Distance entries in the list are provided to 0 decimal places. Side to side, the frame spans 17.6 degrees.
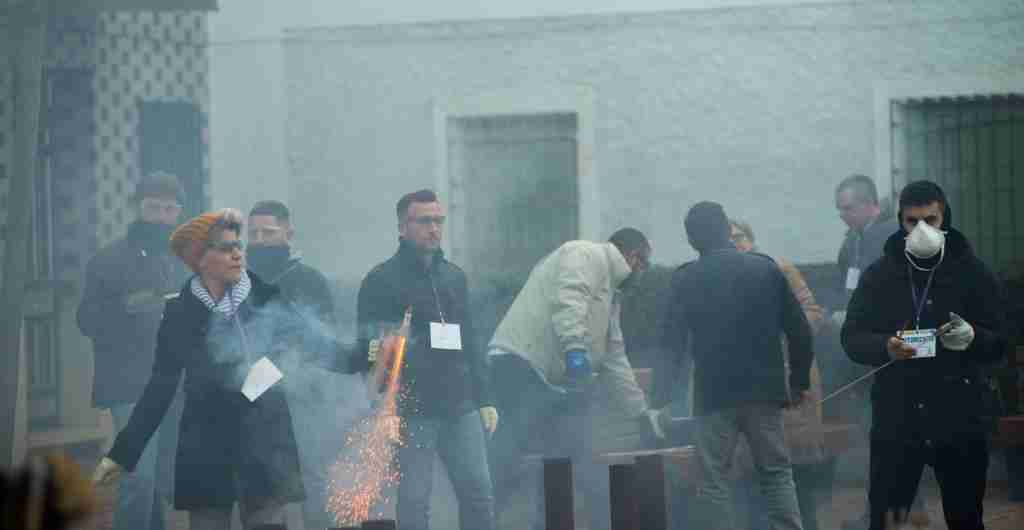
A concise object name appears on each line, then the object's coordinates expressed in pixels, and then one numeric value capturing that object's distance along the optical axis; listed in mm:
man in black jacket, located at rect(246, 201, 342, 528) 16674
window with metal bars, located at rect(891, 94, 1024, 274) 25324
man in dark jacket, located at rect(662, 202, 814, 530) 14450
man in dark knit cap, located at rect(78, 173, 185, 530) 16047
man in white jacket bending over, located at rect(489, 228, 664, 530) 16750
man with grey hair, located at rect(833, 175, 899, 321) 19303
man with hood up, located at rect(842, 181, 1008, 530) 12043
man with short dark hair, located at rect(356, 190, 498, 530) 14733
